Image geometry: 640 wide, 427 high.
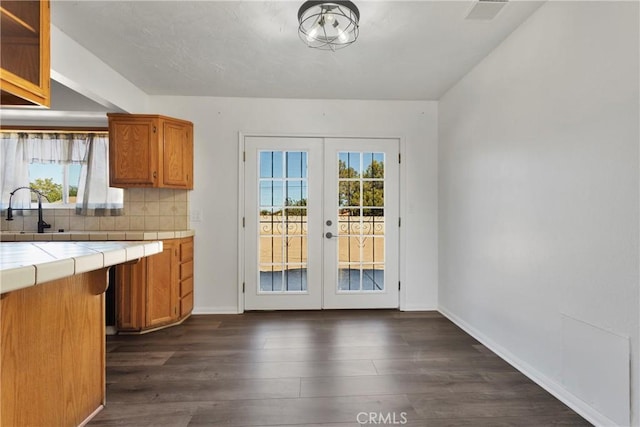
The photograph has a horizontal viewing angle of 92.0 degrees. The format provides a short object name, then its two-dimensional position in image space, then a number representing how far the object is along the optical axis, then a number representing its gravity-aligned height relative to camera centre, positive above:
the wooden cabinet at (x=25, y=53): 1.58 +0.89
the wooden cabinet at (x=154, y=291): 2.80 -0.70
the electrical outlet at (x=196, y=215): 3.40 +0.01
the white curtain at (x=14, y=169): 3.40 +0.52
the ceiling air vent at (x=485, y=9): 1.84 +1.28
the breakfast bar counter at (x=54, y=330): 1.13 -0.51
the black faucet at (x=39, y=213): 3.16 +0.03
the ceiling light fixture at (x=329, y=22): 1.77 +1.20
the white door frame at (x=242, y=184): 3.41 +0.36
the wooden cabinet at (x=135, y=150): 3.00 +0.64
